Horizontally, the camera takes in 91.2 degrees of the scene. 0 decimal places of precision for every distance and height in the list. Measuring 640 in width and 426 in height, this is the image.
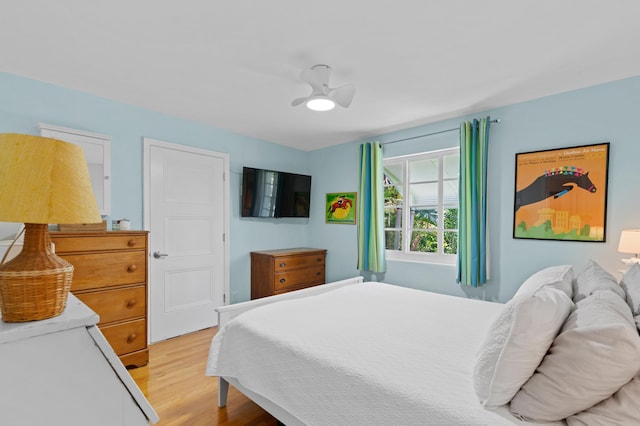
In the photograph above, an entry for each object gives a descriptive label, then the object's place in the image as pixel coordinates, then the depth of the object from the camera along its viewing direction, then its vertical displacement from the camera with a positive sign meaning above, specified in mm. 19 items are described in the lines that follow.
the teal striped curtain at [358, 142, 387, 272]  3922 +21
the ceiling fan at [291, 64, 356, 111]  2246 +910
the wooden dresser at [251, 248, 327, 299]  3951 -774
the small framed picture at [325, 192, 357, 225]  4359 +63
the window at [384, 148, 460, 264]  3541 +85
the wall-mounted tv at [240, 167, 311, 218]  4066 +255
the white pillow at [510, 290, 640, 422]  965 -497
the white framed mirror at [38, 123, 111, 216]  2760 +477
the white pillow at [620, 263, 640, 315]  1469 -376
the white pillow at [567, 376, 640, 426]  961 -613
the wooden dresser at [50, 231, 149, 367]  2430 -582
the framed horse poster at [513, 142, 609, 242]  2559 +179
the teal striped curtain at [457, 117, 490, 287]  3086 +106
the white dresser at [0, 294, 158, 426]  657 -379
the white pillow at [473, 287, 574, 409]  1122 -487
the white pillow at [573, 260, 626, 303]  1592 -367
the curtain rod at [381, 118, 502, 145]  3060 +910
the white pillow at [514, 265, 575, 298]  1698 -384
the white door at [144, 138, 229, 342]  3293 -271
